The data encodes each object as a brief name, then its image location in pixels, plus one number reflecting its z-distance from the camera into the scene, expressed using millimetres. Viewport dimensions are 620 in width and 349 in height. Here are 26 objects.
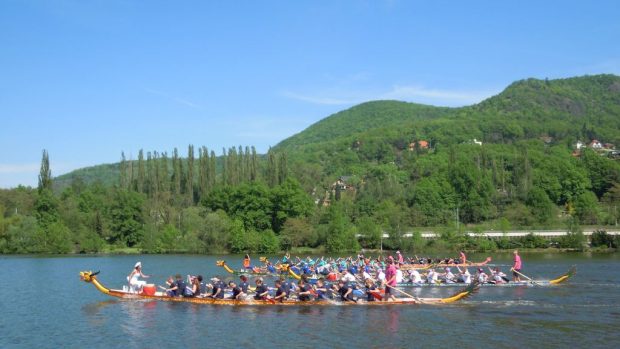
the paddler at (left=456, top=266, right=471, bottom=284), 41406
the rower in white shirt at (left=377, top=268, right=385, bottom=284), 34069
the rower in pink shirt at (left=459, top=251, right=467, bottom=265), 55000
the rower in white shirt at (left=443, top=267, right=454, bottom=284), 42125
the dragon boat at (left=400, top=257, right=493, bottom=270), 54531
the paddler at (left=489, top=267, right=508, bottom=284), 40562
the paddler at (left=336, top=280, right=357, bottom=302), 32188
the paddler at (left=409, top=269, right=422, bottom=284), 41938
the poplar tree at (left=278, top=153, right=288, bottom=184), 112500
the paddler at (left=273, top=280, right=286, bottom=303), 32031
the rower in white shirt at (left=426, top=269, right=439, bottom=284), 41906
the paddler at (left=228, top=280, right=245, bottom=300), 32406
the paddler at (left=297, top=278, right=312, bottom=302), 32347
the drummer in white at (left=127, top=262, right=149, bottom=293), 34144
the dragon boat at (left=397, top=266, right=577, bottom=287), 40281
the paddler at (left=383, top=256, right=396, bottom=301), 31984
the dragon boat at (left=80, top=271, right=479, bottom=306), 31953
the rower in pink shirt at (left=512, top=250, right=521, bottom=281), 40569
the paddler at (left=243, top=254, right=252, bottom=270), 52250
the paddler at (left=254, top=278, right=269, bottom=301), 32188
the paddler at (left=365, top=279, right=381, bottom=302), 31984
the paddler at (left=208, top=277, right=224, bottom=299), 32688
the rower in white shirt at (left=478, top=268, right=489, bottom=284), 40525
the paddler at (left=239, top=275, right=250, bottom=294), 32625
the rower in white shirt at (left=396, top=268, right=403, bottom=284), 40562
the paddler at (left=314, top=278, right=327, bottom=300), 32469
